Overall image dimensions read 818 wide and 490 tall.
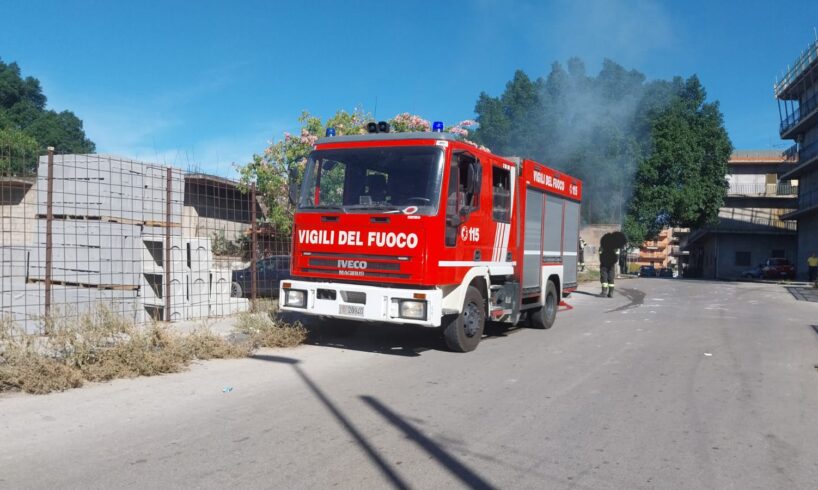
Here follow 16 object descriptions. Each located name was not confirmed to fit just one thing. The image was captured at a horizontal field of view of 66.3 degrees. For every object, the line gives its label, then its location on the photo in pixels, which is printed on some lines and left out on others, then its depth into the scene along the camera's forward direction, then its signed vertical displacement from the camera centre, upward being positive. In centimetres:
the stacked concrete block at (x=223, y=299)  1101 -111
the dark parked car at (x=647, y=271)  6052 -244
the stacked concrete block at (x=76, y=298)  887 -96
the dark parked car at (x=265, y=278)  1227 -81
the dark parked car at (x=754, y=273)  4496 -178
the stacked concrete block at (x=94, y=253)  950 -31
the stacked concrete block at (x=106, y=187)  947 +73
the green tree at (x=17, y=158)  743 +96
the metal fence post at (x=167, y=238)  984 -5
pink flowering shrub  1745 +245
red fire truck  773 +9
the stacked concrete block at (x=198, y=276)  1051 -68
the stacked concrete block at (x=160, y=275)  1004 -65
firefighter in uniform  1911 -68
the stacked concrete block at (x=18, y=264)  936 -51
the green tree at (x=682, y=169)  3784 +481
